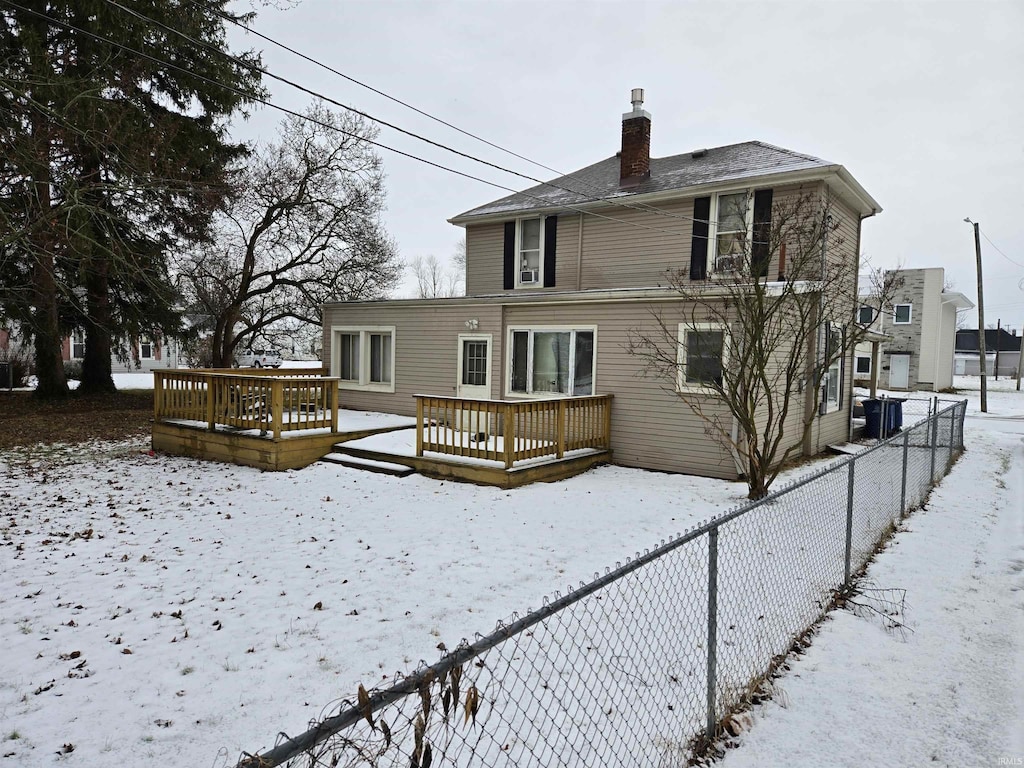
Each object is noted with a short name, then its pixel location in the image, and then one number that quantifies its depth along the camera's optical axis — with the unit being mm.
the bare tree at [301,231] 19469
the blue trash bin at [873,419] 13945
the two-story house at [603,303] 10070
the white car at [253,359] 36919
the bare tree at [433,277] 63375
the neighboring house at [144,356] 33531
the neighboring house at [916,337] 30125
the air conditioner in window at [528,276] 14758
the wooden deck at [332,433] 8969
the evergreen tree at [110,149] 7238
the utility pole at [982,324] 22258
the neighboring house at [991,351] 58969
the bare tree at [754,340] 7625
